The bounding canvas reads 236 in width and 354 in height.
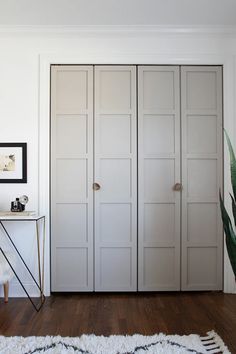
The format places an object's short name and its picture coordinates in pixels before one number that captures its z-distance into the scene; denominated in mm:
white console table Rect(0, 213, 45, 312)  2469
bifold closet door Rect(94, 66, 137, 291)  2871
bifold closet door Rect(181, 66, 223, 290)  2900
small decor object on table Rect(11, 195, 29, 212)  2682
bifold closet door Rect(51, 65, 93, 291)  2865
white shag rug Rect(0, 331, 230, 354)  1848
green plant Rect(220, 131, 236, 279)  1916
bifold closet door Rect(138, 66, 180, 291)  2885
